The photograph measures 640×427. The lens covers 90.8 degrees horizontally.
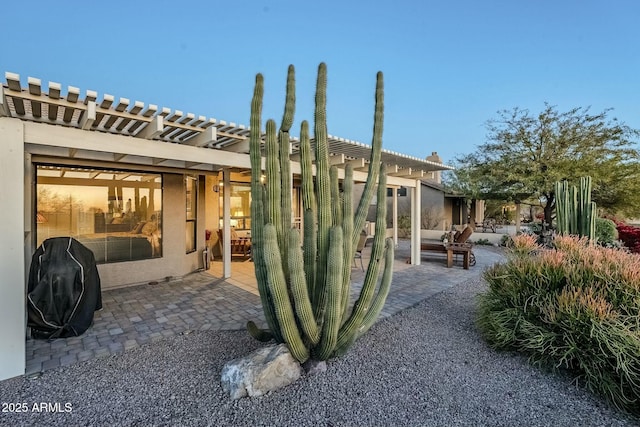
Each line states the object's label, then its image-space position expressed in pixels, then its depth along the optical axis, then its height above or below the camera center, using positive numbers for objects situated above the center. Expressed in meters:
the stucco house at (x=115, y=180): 3.12 +0.59
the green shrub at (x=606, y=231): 10.27 -0.66
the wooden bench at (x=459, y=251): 8.98 -1.15
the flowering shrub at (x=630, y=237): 10.08 -0.88
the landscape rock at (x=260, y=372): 2.81 -1.49
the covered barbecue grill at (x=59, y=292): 4.00 -1.06
